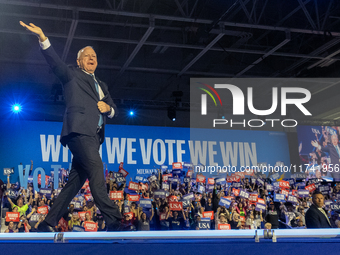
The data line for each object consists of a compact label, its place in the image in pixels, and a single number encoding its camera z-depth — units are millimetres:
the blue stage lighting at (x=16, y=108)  11000
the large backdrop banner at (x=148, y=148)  10859
